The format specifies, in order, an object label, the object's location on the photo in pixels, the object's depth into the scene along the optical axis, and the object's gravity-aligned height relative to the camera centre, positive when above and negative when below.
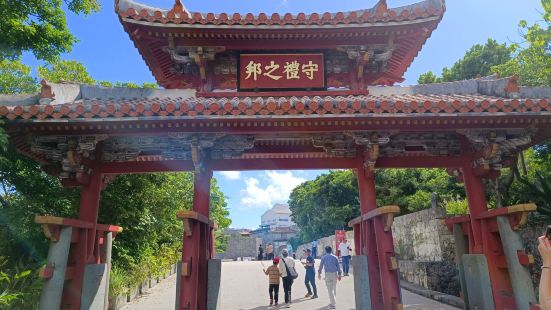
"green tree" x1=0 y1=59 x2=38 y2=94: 11.63 +5.83
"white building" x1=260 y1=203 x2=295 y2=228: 100.00 +10.09
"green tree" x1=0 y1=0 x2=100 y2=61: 8.85 +5.90
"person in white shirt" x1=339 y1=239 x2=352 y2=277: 15.38 -0.17
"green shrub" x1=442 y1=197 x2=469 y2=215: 11.74 +1.28
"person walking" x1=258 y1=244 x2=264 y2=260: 32.78 -0.10
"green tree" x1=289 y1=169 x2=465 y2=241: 17.83 +3.88
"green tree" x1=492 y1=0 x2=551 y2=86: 9.86 +5.37
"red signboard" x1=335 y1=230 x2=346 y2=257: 20.95 +0.89
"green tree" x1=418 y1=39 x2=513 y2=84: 21.89 +11.15
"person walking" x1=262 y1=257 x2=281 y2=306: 9.91 -0.72
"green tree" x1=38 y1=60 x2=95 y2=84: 13.68 +7.12
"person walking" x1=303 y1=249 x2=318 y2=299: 10.76 -0.73
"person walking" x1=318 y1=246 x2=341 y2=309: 9.41 -0.52
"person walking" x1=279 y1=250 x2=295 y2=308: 10.09 -0.67
